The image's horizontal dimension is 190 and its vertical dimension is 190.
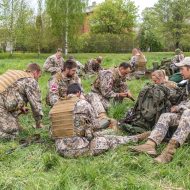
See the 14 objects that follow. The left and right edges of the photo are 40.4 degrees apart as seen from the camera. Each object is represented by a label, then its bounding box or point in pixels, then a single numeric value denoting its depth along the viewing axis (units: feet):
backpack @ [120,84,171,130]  14.23
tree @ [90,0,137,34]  127.17
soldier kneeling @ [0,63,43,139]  14.12
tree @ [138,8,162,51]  97.85
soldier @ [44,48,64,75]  31.73
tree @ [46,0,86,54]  83.78
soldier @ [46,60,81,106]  17.02
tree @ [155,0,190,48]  89.56
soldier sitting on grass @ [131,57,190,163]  11.68
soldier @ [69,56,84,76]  33.39
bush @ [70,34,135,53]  90.87
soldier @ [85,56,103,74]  35.08
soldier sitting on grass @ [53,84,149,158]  12.05
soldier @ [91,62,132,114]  17.71
